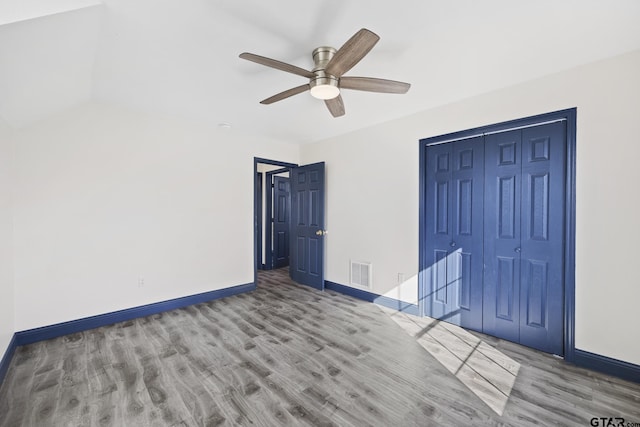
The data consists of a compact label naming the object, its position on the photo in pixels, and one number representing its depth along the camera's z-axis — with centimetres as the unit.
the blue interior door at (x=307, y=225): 441
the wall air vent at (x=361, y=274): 382
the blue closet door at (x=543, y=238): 237
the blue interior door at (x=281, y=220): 595
